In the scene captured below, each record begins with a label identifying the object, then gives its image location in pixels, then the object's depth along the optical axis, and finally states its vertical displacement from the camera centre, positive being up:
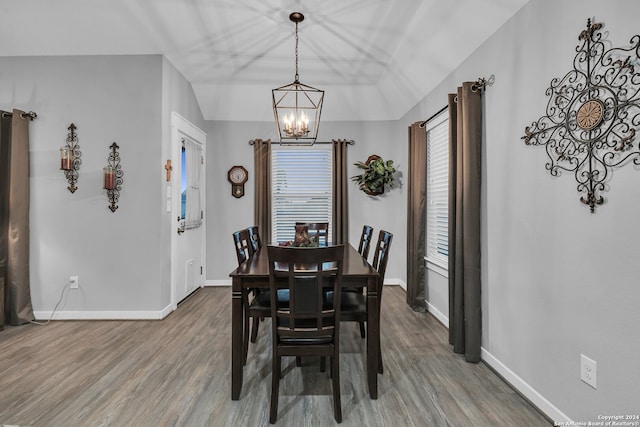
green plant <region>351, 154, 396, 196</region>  4.80 +0.53
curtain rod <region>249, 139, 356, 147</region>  5.01 +1.08
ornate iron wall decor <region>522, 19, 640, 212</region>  1.49 +0.50
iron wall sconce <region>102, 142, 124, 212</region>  3.52 +0.39
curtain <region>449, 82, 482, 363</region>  2.62 -0.14
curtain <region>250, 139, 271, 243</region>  4.96 +0.37
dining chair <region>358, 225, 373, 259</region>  3.14 -0.29
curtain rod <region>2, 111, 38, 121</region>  3.39 +1.00
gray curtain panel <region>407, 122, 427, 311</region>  3.91 -0.09
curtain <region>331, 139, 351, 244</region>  4.99 +0.21
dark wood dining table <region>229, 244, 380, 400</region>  2.06 -0.64
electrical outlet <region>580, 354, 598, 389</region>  1.63 -0.80
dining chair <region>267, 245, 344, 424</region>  1.79 -0.59
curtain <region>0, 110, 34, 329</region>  3.39 -0.04
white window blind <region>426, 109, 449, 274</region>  3.59 +0.24
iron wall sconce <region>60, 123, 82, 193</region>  3.52 +0.58
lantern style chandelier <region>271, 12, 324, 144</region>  3.09 +1.49
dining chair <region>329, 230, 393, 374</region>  2.20 -0.65
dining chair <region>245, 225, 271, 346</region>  2.27 -0.68
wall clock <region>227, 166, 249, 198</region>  5.04 +0.51
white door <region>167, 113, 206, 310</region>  3.90 +0.04
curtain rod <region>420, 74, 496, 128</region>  2.55 +1.03
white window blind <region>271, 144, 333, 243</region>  5.16 +0.41
